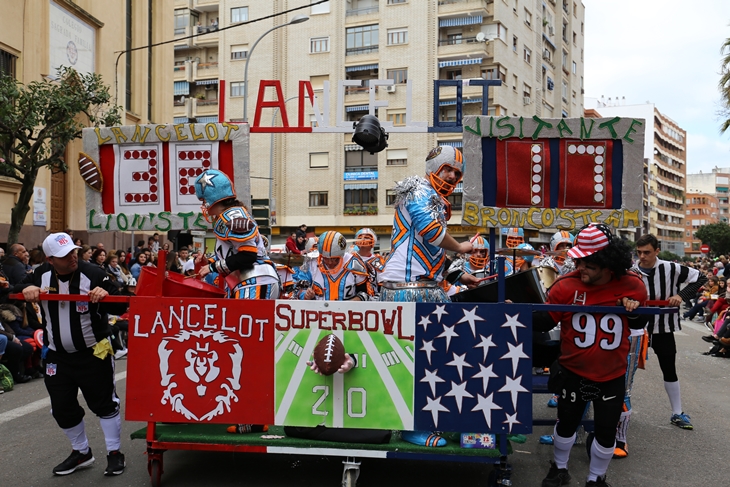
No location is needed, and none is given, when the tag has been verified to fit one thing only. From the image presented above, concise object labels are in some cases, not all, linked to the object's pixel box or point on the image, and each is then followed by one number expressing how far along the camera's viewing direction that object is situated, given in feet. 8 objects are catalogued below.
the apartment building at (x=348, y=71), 145.69
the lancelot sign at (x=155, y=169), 19.98
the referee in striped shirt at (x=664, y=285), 21.67
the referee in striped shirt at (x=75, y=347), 17.44
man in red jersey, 15.40
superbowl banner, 15.28
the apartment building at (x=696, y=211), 456.04
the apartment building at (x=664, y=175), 324.19
